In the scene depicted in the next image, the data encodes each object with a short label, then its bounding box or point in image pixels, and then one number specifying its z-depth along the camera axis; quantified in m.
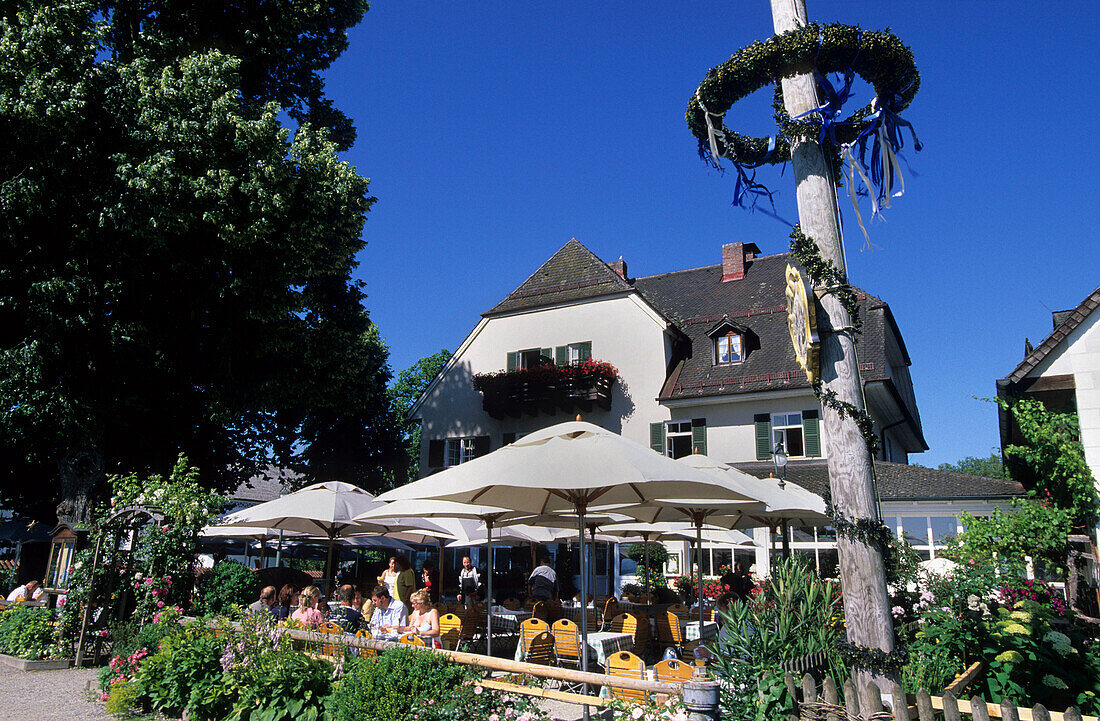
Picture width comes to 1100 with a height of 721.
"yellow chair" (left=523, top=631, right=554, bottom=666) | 8.91
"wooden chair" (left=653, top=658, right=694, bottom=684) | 6.84
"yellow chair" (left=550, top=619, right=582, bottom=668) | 9.42
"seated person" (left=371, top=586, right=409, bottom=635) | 10.02
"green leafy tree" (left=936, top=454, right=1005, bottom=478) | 110.22
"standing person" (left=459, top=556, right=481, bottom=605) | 16.07
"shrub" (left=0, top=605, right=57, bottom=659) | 11.36
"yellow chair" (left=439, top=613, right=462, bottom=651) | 10.44
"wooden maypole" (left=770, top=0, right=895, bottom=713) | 6.16
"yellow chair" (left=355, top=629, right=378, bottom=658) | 7.06
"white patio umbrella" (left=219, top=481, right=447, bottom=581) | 11.90
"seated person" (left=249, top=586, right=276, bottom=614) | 10.06
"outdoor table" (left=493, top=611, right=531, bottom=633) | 11.30
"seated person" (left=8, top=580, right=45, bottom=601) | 15.71
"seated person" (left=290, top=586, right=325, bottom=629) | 9.18
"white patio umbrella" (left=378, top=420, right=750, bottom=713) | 6.59
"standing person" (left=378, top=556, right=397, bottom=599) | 13.13
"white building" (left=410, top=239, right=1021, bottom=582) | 21.67
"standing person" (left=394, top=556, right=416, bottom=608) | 13.33
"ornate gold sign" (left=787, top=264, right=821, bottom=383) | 6.69
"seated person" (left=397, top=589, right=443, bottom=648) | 8.98
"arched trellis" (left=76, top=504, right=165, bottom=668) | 11.46
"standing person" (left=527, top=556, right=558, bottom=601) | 16.36
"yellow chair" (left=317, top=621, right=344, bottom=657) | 7.25
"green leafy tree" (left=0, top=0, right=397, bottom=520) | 15.52
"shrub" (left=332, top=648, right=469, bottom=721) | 6.02
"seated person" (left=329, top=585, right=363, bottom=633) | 9.38
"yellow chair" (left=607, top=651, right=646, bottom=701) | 7.32
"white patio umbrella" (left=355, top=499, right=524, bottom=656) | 8.43
